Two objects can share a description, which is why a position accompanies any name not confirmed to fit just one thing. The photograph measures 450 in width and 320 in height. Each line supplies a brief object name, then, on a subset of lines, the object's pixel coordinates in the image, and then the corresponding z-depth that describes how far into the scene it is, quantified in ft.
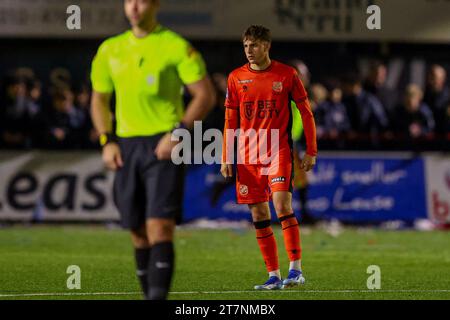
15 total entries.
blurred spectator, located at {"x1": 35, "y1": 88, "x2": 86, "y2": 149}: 61.41
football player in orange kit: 32.65
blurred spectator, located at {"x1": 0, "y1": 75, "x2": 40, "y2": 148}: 61.77
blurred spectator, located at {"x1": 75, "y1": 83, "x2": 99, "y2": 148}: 61.72
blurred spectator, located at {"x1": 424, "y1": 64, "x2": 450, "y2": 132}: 64.69
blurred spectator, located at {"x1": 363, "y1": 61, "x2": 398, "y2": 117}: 65.41
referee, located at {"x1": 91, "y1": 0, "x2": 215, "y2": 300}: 25.35
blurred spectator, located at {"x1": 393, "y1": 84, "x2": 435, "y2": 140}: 63.72
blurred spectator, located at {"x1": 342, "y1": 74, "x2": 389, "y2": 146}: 63.77
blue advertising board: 60.59
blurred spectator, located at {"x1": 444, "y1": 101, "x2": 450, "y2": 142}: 64.28
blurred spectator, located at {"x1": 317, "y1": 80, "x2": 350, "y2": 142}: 63.41
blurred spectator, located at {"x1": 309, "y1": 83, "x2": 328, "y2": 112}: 63.46
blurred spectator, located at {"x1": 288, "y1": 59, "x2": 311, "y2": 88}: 57.16
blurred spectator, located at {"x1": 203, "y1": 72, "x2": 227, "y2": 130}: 59.06
